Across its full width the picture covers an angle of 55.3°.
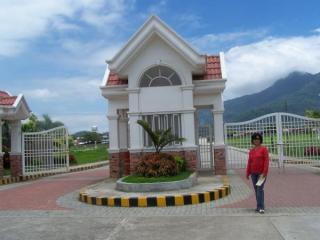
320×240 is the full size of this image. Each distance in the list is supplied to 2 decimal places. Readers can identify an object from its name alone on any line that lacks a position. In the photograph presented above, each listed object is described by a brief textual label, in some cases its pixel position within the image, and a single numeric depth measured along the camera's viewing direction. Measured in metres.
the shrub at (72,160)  19.30
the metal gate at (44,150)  12.81
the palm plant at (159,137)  8.95
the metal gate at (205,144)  12.24
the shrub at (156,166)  8.35
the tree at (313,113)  18.41
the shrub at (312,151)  12.28
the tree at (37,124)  18.44
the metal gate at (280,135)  11.69
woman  5.96
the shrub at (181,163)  9.38
